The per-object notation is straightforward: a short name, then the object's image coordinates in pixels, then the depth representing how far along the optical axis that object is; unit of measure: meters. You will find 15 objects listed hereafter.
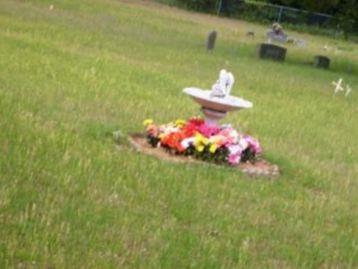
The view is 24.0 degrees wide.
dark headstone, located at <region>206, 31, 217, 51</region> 29.69
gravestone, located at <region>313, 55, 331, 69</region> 32.50
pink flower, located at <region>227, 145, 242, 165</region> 10.62
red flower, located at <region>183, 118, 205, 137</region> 10.86
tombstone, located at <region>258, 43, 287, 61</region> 31.44
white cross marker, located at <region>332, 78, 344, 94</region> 22.60
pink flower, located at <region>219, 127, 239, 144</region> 10.74
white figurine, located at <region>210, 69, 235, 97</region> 11.23
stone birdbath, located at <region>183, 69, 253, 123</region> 10.97
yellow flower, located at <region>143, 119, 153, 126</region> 11.54
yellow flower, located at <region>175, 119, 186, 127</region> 11.23
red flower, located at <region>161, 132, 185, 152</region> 10.66
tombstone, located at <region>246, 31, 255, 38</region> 42.62
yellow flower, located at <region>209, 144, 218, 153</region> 10.52
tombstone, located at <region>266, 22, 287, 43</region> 39.94
